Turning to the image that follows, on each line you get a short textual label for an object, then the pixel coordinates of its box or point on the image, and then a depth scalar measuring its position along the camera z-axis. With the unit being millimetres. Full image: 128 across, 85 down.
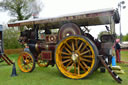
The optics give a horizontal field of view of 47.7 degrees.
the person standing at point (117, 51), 8750
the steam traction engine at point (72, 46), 4746
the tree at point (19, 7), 18141
